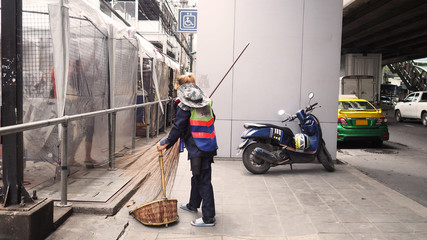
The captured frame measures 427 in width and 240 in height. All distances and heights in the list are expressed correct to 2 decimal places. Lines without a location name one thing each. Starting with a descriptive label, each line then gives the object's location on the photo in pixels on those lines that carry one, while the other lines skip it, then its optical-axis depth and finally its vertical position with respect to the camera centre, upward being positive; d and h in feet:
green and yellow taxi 33.19 -2.58
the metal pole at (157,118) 34.09 -2.36
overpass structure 48.91 +11.52
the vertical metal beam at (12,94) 11.19 -0.14
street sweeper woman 12.80 -1.42
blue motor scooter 20.98 -2.86
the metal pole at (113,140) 19.15 -2.47
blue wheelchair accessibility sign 36.76 +7.32
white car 57.31 -1.60
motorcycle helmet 21.21 -2.62
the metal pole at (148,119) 30.20 -2.20
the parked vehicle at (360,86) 63.10 +1.76
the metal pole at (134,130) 24.76 -2.55
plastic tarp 15.25 +0.77
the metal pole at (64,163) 13.07 -2.51
